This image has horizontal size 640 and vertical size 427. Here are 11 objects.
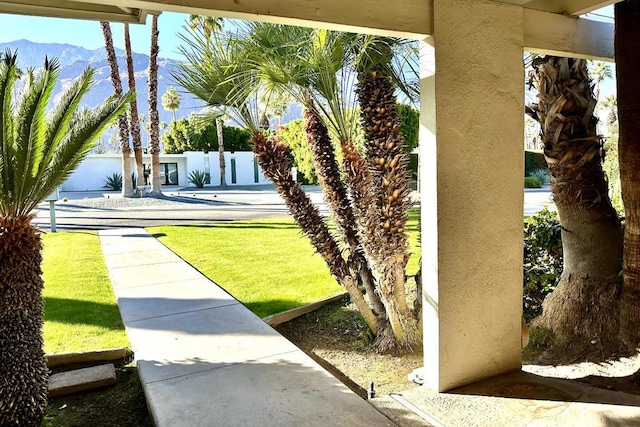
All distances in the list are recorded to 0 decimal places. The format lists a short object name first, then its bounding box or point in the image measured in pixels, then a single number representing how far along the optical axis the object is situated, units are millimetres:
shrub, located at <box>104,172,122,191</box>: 35438
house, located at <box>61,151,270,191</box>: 37312
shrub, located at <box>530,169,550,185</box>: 31234
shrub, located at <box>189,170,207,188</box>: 36188
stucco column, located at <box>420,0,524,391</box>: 3363
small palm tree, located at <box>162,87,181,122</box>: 47991
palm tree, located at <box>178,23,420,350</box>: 4555
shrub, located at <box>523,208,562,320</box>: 5465
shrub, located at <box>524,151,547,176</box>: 30342
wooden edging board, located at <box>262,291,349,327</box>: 6029
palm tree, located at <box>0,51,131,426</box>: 3482
